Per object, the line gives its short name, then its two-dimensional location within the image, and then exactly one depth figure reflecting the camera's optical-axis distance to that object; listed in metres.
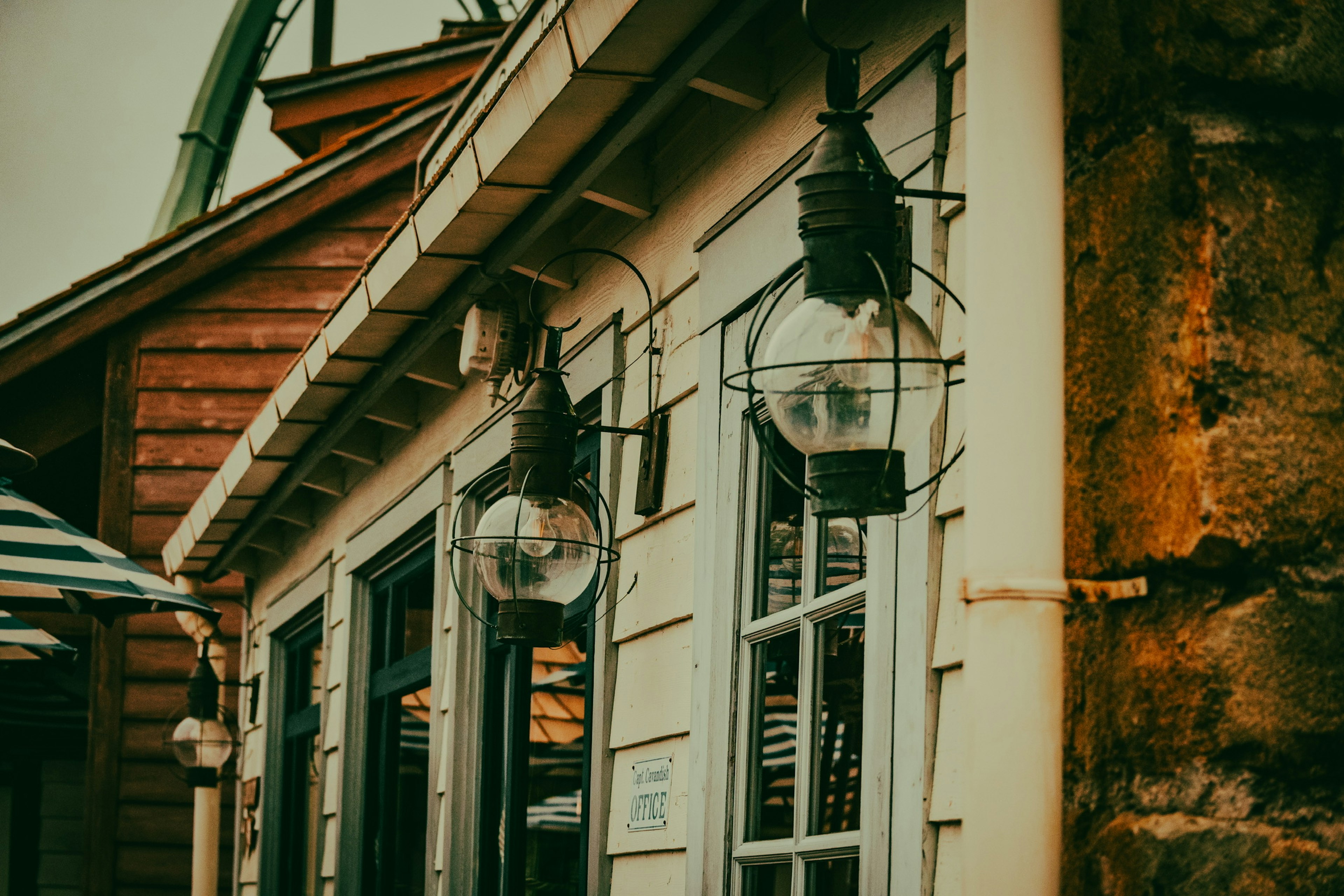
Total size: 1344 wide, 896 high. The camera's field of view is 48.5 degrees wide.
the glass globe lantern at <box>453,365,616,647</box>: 3.14
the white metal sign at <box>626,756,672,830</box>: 3.33
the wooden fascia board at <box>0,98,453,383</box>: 9.42
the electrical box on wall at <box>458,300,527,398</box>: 4.28
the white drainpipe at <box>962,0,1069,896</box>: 1.51
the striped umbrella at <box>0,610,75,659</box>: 5.74
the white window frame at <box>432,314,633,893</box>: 3.72
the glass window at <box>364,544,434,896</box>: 6.06
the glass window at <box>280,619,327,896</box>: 7.74
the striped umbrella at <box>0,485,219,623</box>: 4.85
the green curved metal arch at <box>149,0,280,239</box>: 15.16
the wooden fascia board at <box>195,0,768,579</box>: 2.94
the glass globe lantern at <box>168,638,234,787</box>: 7.93
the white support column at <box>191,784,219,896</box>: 8.28
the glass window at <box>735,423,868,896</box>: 2.67
